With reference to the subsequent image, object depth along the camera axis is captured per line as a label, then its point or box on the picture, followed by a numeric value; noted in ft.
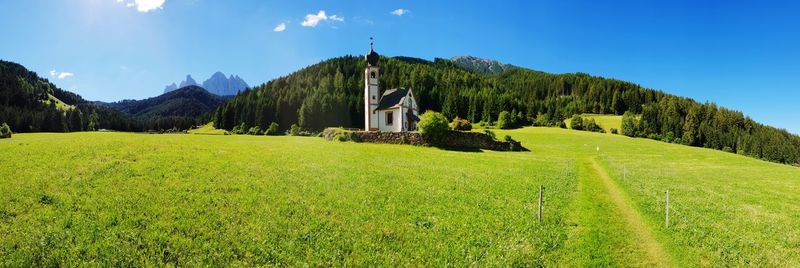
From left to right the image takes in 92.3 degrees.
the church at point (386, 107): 195.00
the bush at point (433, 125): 159.63
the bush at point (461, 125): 265.95
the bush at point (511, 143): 179.58
